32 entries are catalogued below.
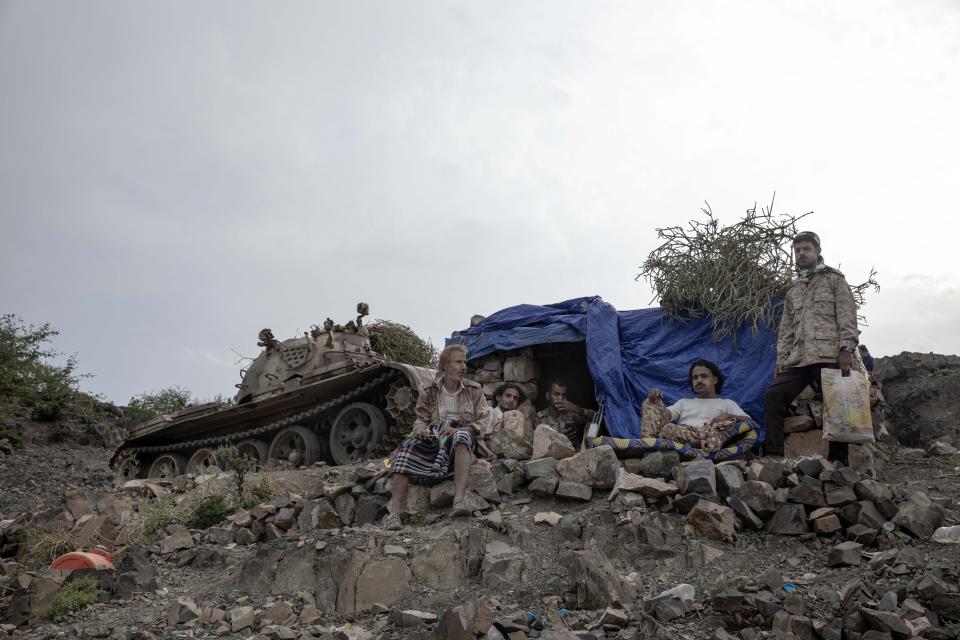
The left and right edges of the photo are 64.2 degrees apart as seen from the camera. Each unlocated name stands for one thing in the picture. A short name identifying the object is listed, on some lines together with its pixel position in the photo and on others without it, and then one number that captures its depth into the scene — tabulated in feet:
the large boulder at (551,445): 21.99
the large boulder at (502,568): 15.84
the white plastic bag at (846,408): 19.80
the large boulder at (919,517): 16.22
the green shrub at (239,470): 26.81
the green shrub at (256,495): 25.98
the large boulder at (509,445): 22.80
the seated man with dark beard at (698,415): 22.59
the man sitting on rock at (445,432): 20.66
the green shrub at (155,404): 78.23
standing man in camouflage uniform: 21.01
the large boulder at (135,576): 18.89
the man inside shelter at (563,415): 28.60
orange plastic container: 20.21
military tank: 34.81
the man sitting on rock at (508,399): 28.63
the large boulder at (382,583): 16.33
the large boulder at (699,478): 18.51
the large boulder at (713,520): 17.15
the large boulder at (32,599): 18.22
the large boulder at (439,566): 16.69
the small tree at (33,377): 66.03
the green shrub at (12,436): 57.82
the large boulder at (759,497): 17.70
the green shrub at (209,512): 24.98
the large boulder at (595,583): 14.37
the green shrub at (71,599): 17.94
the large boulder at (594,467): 20.18
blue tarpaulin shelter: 25.64
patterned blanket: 21.43
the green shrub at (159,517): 25.05
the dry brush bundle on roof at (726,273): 26.27
